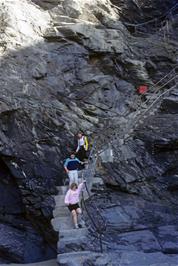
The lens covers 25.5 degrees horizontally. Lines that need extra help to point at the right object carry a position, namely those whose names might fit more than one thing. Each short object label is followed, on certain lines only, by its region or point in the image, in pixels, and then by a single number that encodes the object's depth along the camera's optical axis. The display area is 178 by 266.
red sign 21.06
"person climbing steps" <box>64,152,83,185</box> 14.17
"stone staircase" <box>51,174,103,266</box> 10.79
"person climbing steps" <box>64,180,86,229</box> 12.28
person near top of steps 16.72
